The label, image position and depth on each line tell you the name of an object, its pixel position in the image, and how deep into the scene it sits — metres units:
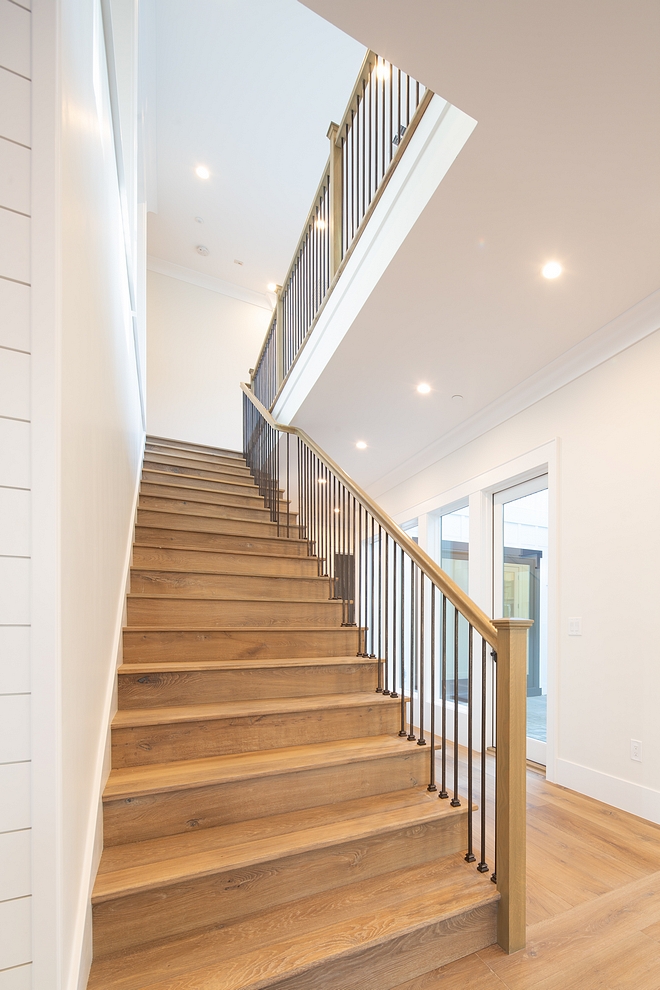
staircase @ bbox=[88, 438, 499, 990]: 1.47
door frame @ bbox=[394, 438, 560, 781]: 3.42
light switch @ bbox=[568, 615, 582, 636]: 3.23
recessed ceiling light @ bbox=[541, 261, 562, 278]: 2.54
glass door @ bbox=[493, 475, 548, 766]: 3.82
